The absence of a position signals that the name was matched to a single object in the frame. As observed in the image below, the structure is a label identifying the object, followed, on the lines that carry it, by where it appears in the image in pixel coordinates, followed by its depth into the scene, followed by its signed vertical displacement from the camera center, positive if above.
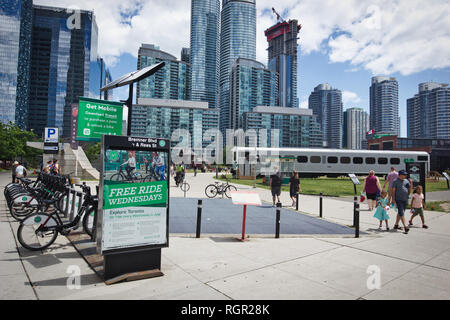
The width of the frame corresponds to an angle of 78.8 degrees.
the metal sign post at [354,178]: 16.28 -0.15
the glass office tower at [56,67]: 147.50 +56.86
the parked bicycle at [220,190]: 16.14 -1.04
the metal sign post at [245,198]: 7.15 -0.65
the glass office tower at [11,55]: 129.00 +54.51
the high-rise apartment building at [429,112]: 160.88 +41.05
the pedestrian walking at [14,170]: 14.93 -0.09
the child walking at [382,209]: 8.90 -1.07
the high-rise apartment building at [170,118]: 141.25 +28.77
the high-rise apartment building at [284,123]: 152.25 +28.83
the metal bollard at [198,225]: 7.12 -1.36
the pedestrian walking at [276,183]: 13.29 -0.42
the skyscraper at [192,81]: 199.00 +66.11
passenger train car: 31.52 +1.88
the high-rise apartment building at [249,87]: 179.35 +57.90
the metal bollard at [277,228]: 7.41 -1.46
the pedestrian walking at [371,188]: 12.38 -0.55
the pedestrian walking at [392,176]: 11.63 +0.03
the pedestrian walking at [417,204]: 9.11 -0.89
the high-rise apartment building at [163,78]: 172.75 +62.11
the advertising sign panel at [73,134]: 25.48 +3.68
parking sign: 21.88 +2.80
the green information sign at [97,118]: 6.06 +1.21
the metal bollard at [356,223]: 7.84 -1.36
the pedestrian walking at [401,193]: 8.68 -0.52
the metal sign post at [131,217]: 4.25 -0.74
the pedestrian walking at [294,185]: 13.34 -0.51
